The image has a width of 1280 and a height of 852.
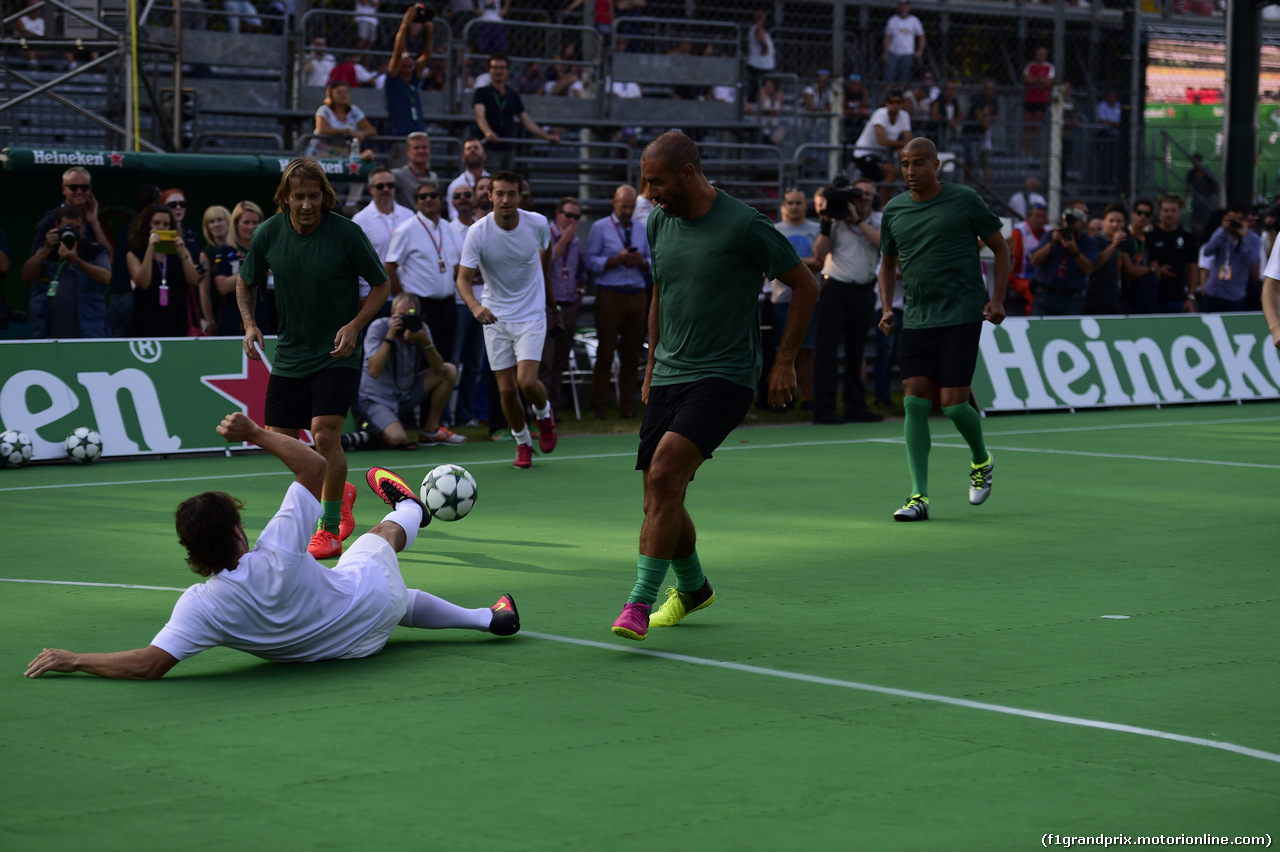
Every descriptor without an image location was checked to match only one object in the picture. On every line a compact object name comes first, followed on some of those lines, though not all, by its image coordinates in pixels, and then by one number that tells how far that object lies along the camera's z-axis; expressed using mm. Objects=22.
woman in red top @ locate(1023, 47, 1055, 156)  28594
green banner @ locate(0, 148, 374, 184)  16484
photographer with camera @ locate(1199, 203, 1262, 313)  22453
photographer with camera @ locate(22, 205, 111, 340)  15633
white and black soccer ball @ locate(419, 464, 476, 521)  8406
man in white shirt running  13703
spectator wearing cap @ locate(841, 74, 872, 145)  25750
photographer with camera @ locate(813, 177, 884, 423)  18328
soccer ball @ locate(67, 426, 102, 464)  14578
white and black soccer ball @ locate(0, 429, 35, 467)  14305
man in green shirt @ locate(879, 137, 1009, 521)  11273
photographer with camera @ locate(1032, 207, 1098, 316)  20781
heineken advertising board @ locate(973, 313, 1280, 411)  19891
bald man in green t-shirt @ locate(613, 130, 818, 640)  7219
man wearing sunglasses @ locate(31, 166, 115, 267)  15609
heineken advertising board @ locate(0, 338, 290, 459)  14719
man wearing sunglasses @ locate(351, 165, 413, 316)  16516
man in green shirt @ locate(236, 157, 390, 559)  9398
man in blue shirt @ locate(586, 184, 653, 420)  18172
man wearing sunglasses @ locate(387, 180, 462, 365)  16297
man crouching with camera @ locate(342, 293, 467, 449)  15219
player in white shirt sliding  6293
